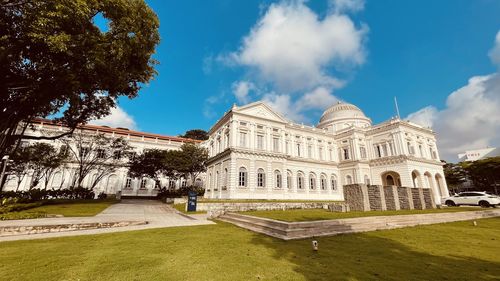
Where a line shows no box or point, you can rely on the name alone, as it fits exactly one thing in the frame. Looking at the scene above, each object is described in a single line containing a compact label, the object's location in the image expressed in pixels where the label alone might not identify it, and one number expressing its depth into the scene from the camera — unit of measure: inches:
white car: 859.4
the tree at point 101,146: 1130.0
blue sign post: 703.1
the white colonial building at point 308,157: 1081.4
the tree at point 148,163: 1311.5
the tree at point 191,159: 1196.5
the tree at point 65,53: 414.6
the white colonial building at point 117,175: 1438.2
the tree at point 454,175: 2022.6
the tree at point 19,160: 1059.4
